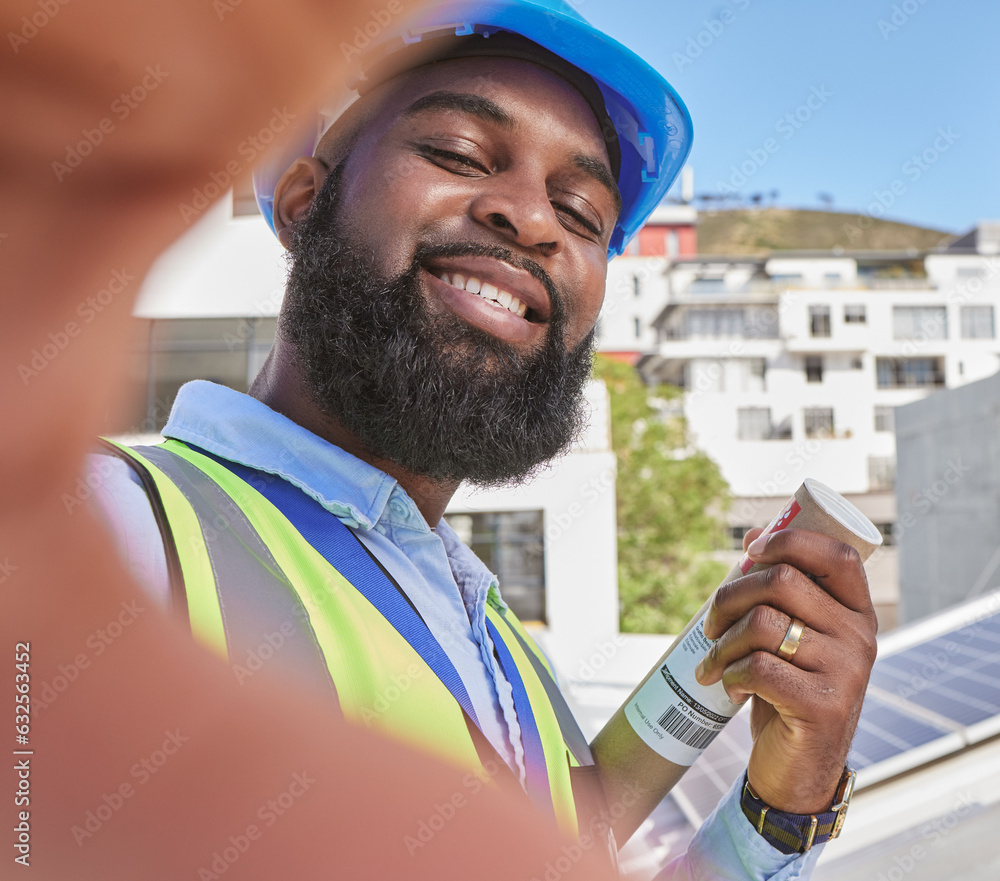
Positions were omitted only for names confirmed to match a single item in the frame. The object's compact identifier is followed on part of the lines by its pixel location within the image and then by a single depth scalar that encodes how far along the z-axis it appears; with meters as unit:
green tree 24.53
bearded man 1.13
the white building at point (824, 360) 43.62
